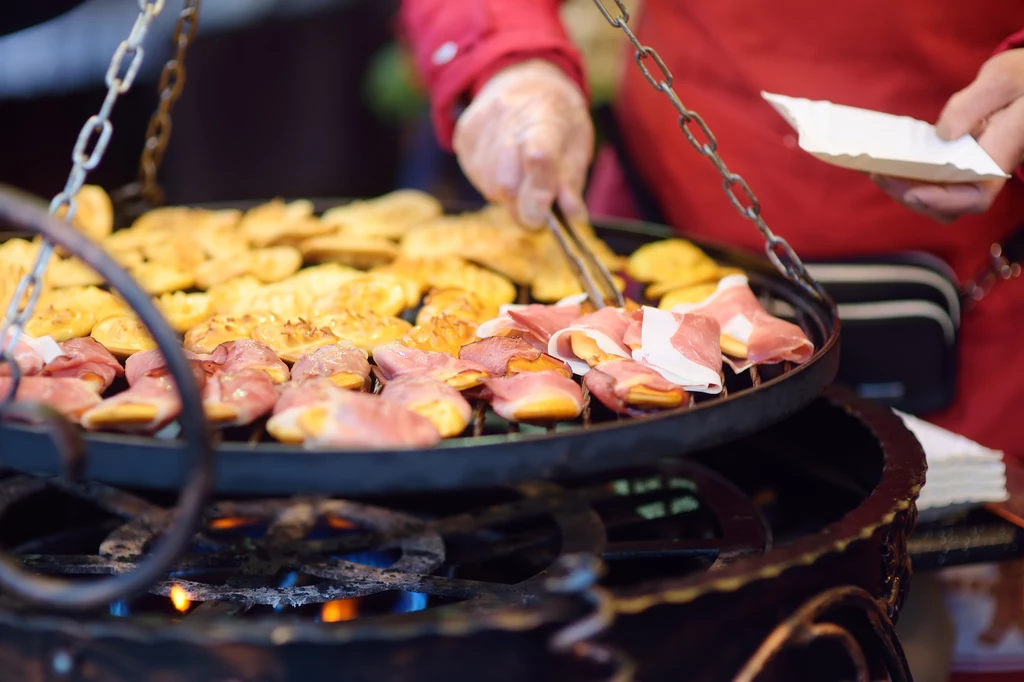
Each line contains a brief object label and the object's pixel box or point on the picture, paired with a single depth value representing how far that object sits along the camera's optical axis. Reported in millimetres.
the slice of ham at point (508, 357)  1383
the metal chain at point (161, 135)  1967
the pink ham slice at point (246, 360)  1359
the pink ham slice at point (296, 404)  1153
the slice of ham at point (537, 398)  1260
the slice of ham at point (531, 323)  1537
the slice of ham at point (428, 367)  1338
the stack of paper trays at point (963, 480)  1764
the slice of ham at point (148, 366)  1322
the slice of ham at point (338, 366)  1336
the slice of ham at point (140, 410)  1148
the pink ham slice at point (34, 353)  1306
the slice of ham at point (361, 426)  1096
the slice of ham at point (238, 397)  1194
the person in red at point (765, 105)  2033
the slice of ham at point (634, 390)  1273
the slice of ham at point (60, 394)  1189
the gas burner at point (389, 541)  1485
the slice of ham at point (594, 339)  1438
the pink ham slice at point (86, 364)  1316
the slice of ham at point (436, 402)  1214
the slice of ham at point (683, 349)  1350
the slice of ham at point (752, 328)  1463
